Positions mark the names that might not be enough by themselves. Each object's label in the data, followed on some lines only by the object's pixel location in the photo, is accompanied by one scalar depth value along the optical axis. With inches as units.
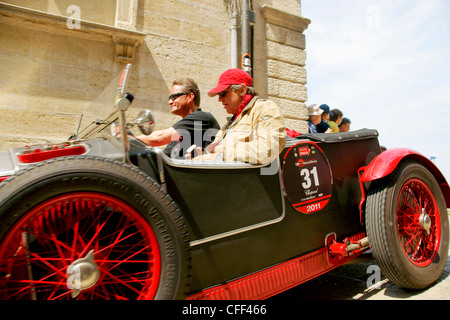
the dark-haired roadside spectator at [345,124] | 235.1
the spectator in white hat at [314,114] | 184.4
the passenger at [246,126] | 62.8
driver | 87.3
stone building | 165.8
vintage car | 40.6
